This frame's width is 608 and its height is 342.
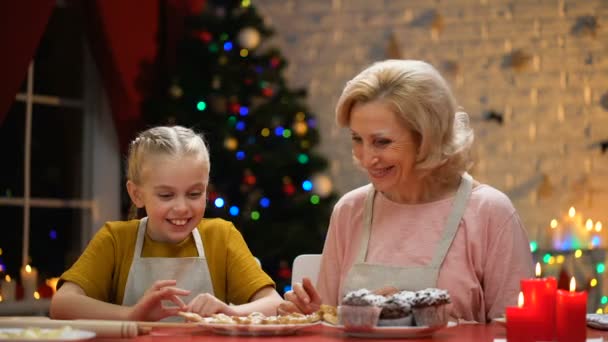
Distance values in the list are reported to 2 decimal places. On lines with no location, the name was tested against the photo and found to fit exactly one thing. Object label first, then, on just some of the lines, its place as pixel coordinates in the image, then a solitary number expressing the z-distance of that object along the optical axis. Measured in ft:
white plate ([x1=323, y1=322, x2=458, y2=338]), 9.04
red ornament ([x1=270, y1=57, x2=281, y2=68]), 28.74
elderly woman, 12.09
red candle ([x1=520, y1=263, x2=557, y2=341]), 8.90
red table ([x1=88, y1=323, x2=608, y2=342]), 9.07
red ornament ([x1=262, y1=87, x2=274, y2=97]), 28.21
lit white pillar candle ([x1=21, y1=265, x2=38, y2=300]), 25.00
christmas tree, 27.42
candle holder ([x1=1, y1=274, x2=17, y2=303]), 24.32
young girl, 12.43
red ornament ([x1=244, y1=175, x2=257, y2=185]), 27.59
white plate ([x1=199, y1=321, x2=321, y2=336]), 9.38
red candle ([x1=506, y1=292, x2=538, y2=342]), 8.72
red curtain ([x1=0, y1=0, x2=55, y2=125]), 22.90
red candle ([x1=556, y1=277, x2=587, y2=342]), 8.85
